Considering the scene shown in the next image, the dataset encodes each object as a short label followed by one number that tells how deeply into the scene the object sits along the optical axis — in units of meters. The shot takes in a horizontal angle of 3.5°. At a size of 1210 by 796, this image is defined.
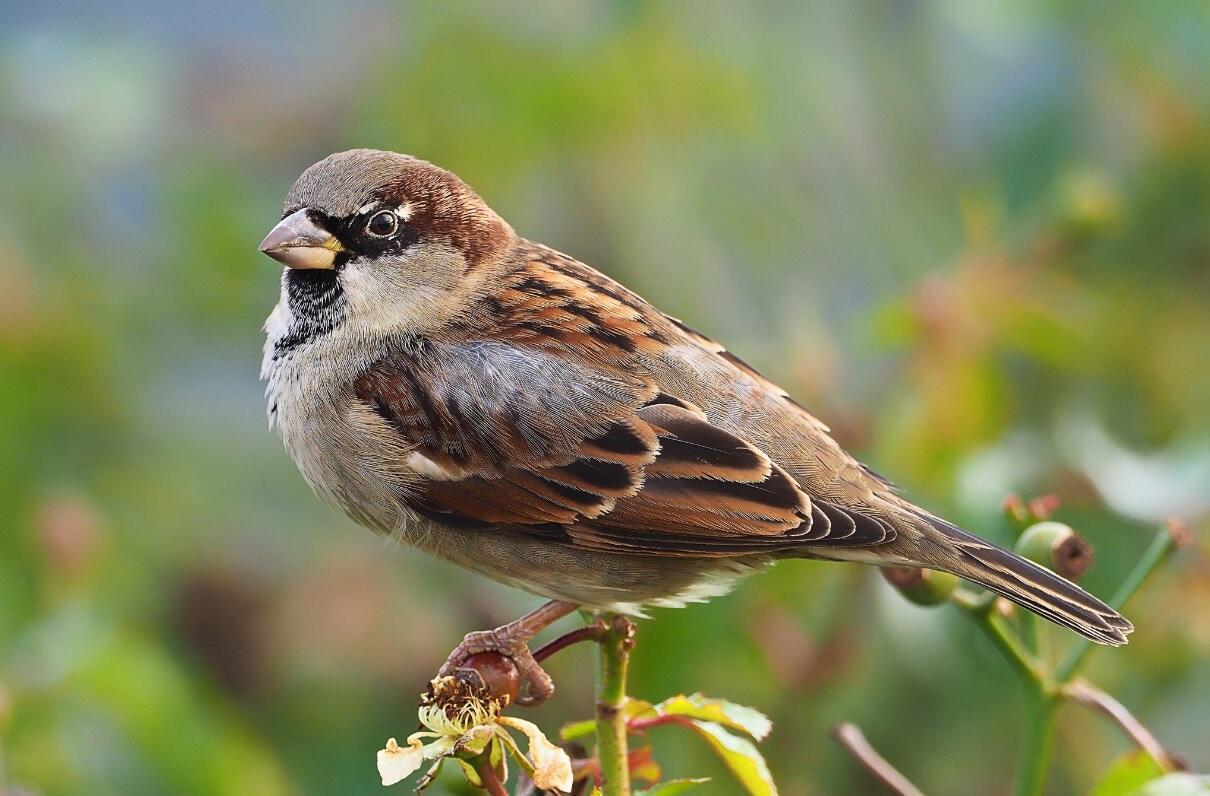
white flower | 2.59
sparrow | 2.67
